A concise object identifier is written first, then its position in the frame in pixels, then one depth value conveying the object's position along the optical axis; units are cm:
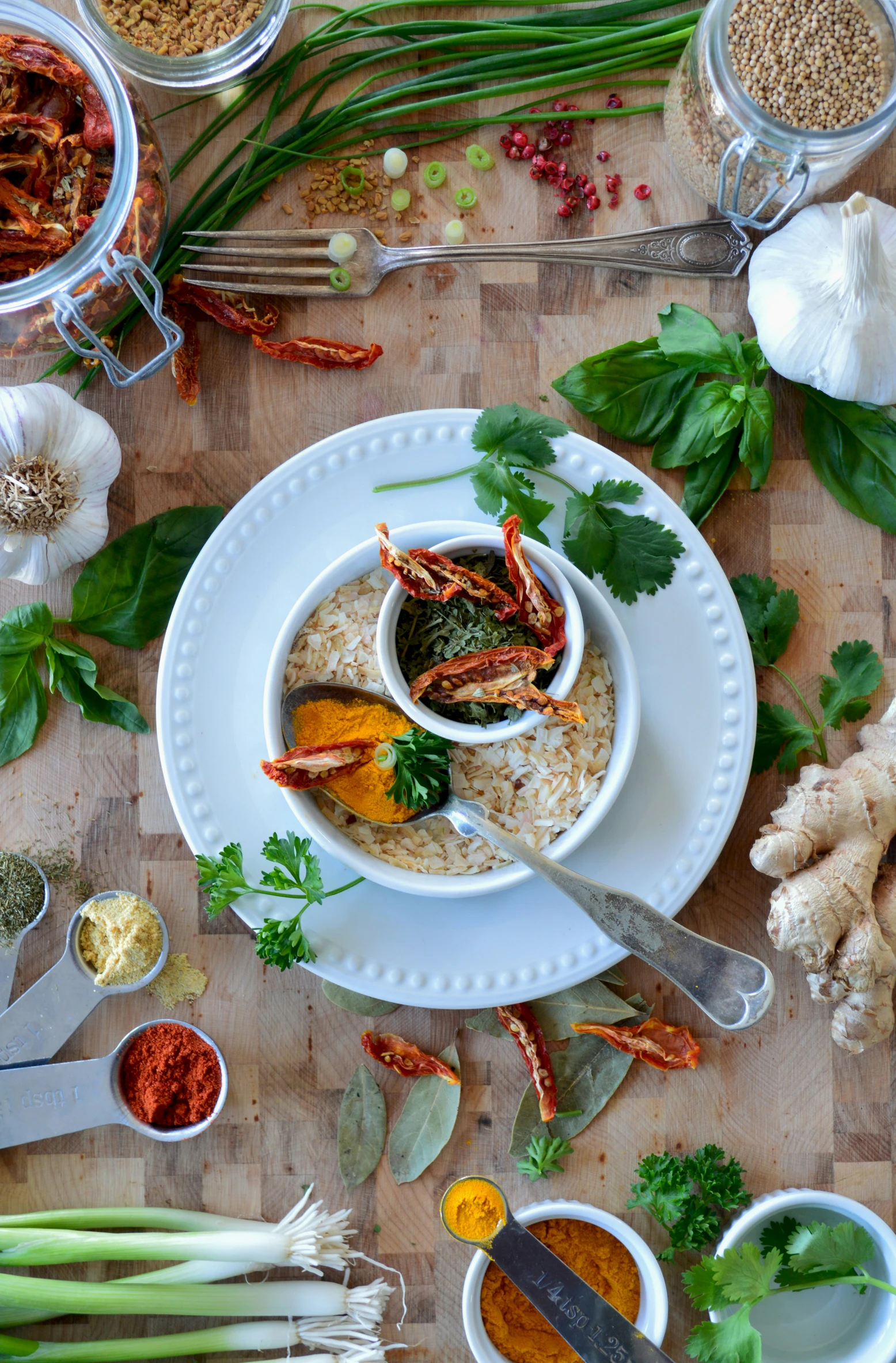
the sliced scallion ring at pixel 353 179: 72
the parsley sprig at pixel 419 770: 66
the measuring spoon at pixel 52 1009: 72
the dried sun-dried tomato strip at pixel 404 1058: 72
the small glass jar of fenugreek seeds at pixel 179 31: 69
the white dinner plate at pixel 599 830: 70
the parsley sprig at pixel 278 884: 68
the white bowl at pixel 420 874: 67
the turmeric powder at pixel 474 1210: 70
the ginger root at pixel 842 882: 69
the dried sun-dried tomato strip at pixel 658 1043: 71
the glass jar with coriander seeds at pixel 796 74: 68
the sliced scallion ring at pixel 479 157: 72
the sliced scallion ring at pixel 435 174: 72
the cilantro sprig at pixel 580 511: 68
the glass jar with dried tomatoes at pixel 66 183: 67
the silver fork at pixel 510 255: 71
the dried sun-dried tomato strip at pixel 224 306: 71
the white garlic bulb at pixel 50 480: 69
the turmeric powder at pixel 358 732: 67
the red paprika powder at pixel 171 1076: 72
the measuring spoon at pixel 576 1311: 69
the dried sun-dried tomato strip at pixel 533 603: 66
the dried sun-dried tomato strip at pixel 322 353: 71
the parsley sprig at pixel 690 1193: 70
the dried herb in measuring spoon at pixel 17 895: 72
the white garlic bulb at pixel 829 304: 68
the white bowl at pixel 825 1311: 70
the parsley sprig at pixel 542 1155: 72
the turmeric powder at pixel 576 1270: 71
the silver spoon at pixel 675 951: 65
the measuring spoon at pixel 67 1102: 72
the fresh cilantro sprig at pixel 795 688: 71
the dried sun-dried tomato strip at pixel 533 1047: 71
